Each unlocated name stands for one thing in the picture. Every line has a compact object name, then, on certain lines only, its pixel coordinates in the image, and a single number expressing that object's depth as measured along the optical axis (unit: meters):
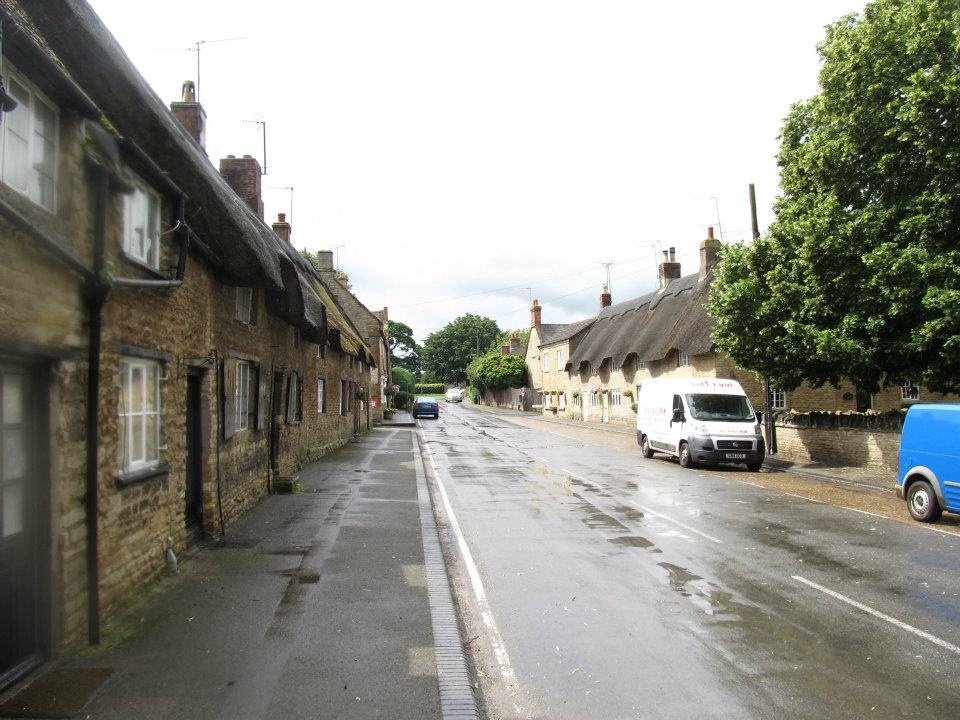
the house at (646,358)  29.20
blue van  9.87
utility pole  20.44
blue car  46.31
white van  17.62
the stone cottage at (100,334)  4.51
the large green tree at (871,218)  12.94
